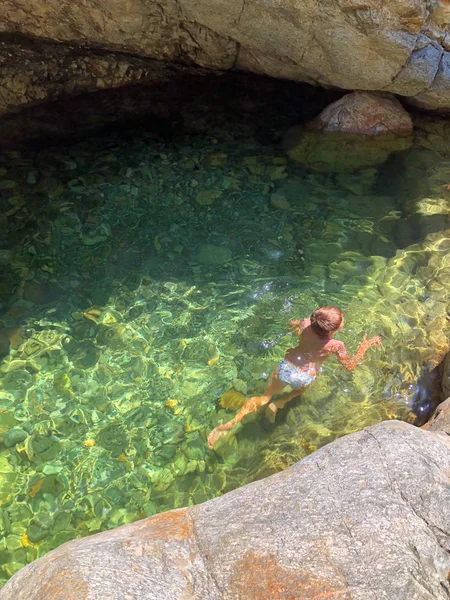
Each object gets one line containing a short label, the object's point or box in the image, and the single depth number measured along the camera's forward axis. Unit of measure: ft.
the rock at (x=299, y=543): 8.82
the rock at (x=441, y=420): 12.82
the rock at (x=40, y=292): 18.52
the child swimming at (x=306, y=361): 16.08
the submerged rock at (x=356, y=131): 25.85
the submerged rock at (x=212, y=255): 20.27
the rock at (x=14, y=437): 14.92
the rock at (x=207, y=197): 22.68
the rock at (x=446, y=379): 15.74
